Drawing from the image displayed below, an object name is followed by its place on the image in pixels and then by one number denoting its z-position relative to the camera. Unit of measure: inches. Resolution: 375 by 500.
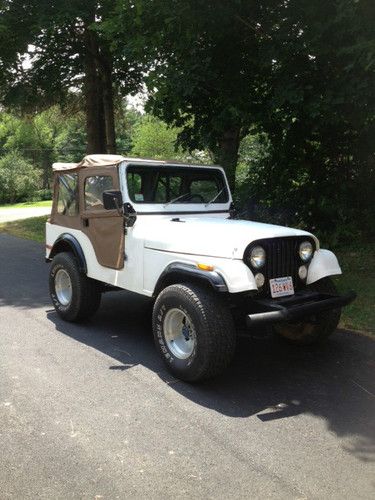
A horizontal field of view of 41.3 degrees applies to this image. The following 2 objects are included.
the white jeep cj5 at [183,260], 160.2
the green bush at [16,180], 1648.6
